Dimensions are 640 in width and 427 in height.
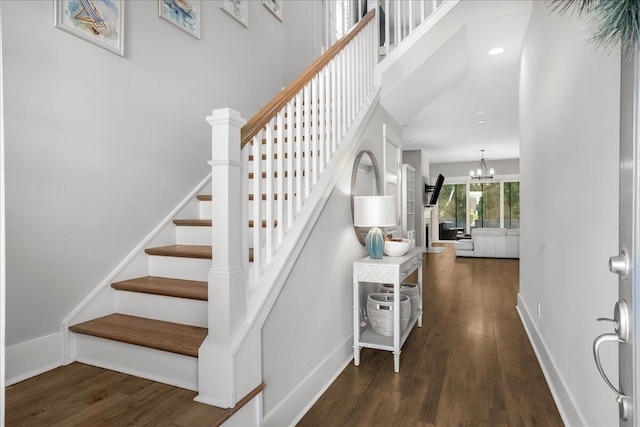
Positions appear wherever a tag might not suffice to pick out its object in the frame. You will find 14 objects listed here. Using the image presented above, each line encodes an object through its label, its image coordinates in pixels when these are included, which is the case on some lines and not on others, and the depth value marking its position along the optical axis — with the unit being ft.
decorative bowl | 10.05
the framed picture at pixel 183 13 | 8.60
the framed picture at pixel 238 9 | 10.58
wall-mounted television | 34.32
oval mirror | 10.03
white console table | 8.54
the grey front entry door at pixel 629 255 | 2.14
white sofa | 27.27
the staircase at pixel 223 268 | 5.15
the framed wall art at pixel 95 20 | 6.53
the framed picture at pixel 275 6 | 12.53
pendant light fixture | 35.75
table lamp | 9.23
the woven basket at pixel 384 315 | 9.13
